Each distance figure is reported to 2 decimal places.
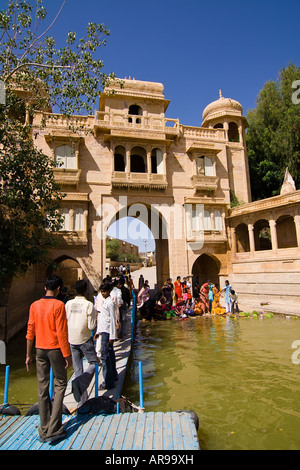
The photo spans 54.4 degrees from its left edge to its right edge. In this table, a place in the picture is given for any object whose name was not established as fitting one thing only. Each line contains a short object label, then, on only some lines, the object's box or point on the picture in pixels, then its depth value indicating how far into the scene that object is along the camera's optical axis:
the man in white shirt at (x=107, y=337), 5.75
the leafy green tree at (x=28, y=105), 8.98
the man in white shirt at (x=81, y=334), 4.72
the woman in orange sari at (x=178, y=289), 17.54
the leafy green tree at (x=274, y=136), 23.97
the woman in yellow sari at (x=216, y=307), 16.55
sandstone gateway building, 18.12
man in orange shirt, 3.71
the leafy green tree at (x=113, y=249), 54.31
